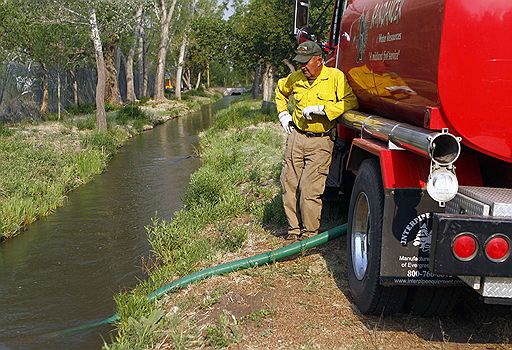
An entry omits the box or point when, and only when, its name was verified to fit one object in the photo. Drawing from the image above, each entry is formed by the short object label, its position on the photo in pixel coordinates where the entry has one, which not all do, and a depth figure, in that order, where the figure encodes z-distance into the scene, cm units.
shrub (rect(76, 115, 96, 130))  1898
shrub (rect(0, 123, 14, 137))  1534
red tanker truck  316
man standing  545
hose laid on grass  543
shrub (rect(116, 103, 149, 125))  2277
